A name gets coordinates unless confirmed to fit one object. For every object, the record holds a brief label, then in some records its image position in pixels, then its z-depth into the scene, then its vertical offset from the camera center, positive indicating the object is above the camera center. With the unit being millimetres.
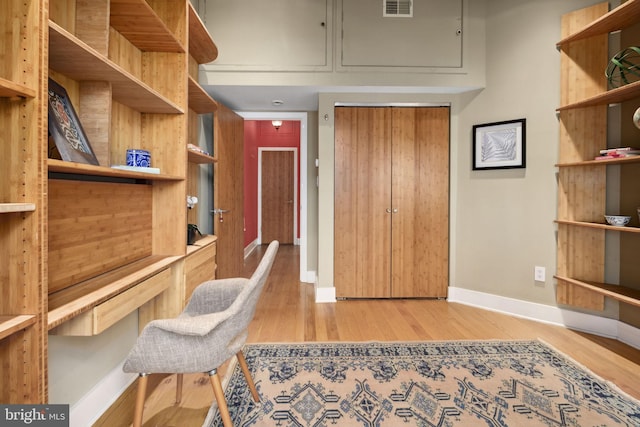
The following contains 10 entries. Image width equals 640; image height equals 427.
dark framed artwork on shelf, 1190 +307
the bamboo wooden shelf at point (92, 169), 1046 +148
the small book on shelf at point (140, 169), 1541 +198
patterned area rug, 1589 -1010
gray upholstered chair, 1270 -549
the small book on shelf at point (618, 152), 2200 +415
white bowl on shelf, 2268 -59
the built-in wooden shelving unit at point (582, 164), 2508 +368
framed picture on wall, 2912 +621
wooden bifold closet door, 3373 +12
